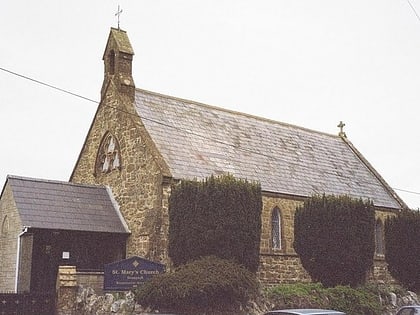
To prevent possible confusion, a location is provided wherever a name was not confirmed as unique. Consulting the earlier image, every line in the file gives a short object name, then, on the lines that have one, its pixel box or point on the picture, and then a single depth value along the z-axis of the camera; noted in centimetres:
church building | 2422
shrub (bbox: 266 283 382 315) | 2242
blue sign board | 2123
